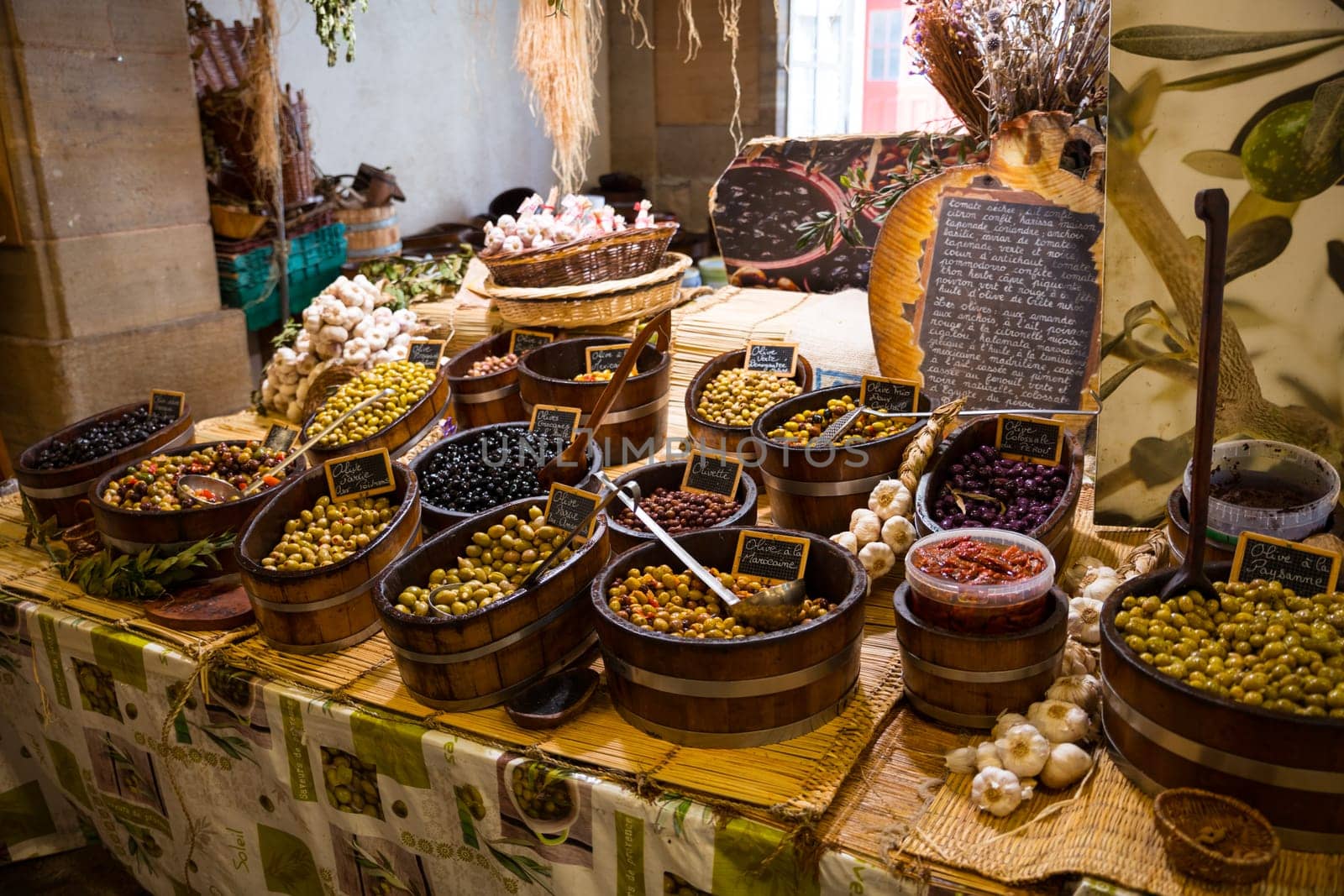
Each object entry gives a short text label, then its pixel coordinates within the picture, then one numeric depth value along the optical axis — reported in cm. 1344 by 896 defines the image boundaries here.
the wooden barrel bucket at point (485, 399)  358
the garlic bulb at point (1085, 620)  205
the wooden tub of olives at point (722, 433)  289
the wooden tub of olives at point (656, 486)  240
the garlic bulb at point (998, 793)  168
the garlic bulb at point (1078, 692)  184
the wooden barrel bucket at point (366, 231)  516
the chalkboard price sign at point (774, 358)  329
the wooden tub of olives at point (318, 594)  226
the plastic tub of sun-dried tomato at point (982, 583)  183
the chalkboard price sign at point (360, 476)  260
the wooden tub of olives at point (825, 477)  251
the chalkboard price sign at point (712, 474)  257
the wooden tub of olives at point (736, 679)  180
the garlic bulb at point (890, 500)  236
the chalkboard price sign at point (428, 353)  389
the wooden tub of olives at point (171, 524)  263
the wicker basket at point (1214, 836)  146
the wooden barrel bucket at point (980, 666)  183
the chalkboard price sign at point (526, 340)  384
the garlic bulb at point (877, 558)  233
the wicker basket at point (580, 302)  376
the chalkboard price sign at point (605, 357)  352
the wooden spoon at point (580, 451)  269
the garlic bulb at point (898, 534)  233
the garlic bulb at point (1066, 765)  171
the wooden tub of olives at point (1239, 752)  146
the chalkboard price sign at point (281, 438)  323
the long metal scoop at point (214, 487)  281
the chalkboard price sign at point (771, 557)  211
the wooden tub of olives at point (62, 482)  302
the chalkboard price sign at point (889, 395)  273
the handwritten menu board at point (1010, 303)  300
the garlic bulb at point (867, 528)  235
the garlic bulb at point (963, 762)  178
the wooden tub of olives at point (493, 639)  198
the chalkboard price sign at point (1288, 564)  182
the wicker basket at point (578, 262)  383
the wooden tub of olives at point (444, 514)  264
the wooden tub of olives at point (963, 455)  221
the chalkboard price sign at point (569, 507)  224
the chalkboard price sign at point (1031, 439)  246
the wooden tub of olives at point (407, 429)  316
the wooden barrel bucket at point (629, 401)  323
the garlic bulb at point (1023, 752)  172
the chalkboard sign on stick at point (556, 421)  300
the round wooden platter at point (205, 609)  247
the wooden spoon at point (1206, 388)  164
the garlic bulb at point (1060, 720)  176
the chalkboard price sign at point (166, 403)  341
